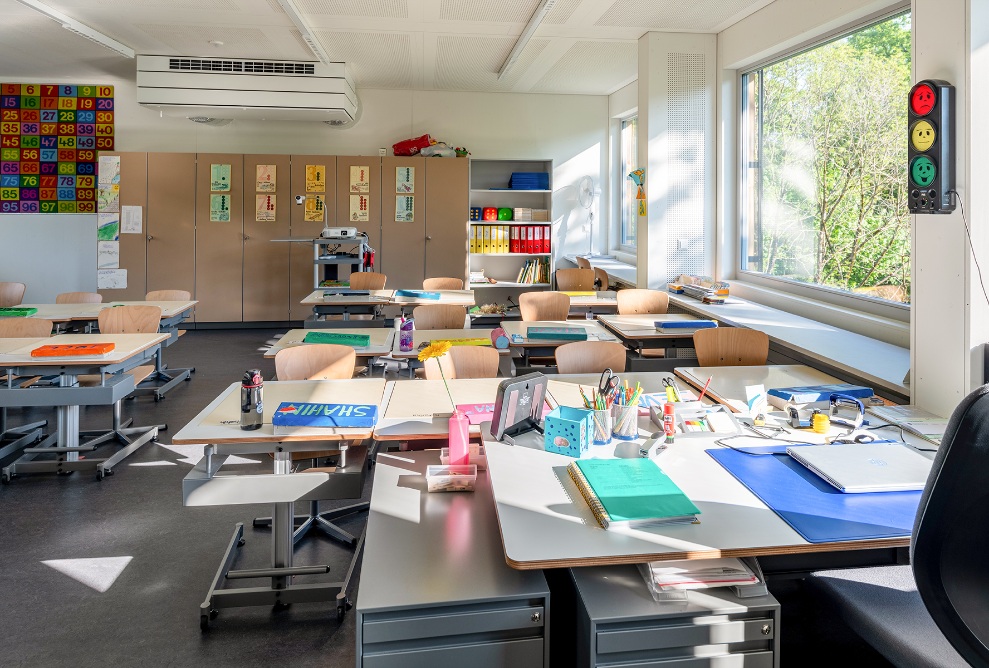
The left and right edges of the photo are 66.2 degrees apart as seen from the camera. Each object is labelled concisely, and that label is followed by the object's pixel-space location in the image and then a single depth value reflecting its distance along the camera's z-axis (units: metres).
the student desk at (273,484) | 2.78
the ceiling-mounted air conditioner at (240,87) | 8.80
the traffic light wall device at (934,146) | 3.04
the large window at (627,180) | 10.35
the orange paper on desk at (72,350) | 4.30
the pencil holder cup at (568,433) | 2.62
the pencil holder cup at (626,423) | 2.77
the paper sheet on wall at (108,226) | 10.00
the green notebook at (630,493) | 2.06
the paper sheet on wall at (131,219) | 9.98
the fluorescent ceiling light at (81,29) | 6.75
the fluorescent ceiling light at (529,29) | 6.31
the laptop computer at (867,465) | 2.30
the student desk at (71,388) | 4.26
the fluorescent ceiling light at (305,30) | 6.36
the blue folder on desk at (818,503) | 2.00
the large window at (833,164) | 4.84
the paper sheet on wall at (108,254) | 10.02
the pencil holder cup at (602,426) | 2.71
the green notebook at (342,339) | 4.67
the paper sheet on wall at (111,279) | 10.05
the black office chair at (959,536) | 1.49
